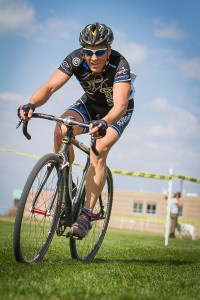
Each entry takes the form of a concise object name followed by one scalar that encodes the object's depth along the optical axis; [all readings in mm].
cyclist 5816
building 75362
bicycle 5141
